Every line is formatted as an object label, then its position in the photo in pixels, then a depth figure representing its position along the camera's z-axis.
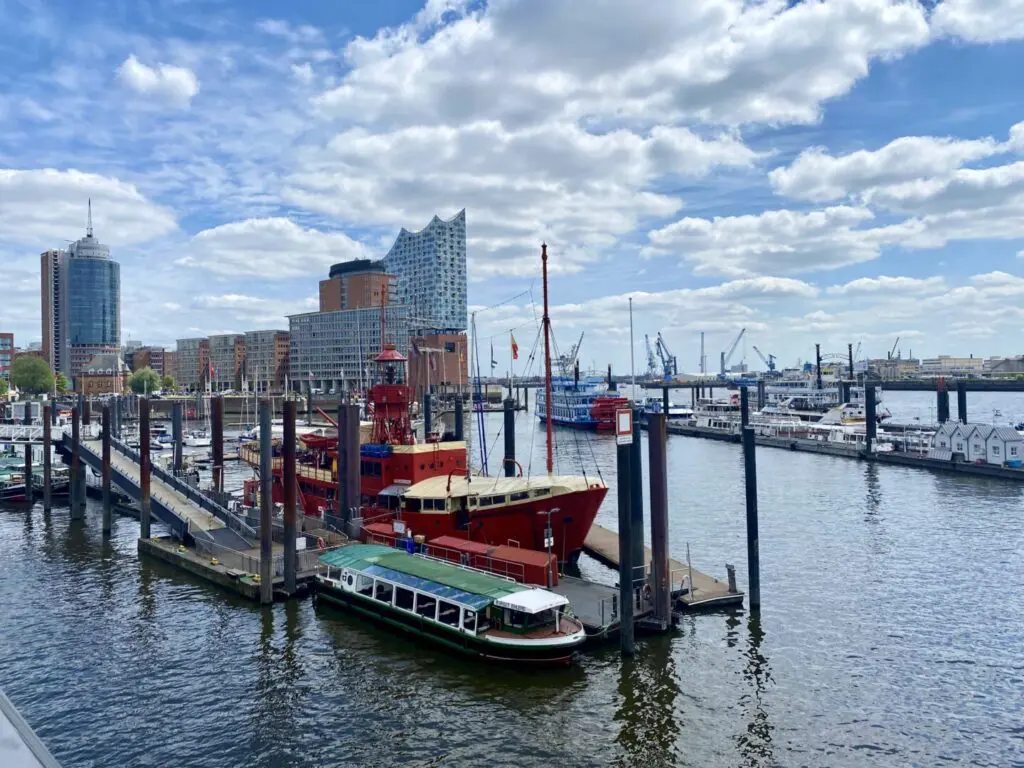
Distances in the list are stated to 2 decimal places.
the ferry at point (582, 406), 147.50
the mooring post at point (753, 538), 32.00
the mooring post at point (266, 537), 33.94
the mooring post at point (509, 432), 52.72
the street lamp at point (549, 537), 31.47
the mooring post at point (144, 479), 44.56
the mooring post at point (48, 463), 58.41
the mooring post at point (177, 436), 60.60
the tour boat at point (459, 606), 26.02
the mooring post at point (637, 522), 32.03
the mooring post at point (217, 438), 57.07
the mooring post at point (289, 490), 34.09
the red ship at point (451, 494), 36.22
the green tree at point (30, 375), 195.38
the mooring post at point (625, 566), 26.70
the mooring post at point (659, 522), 28.70
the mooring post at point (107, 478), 49.50
